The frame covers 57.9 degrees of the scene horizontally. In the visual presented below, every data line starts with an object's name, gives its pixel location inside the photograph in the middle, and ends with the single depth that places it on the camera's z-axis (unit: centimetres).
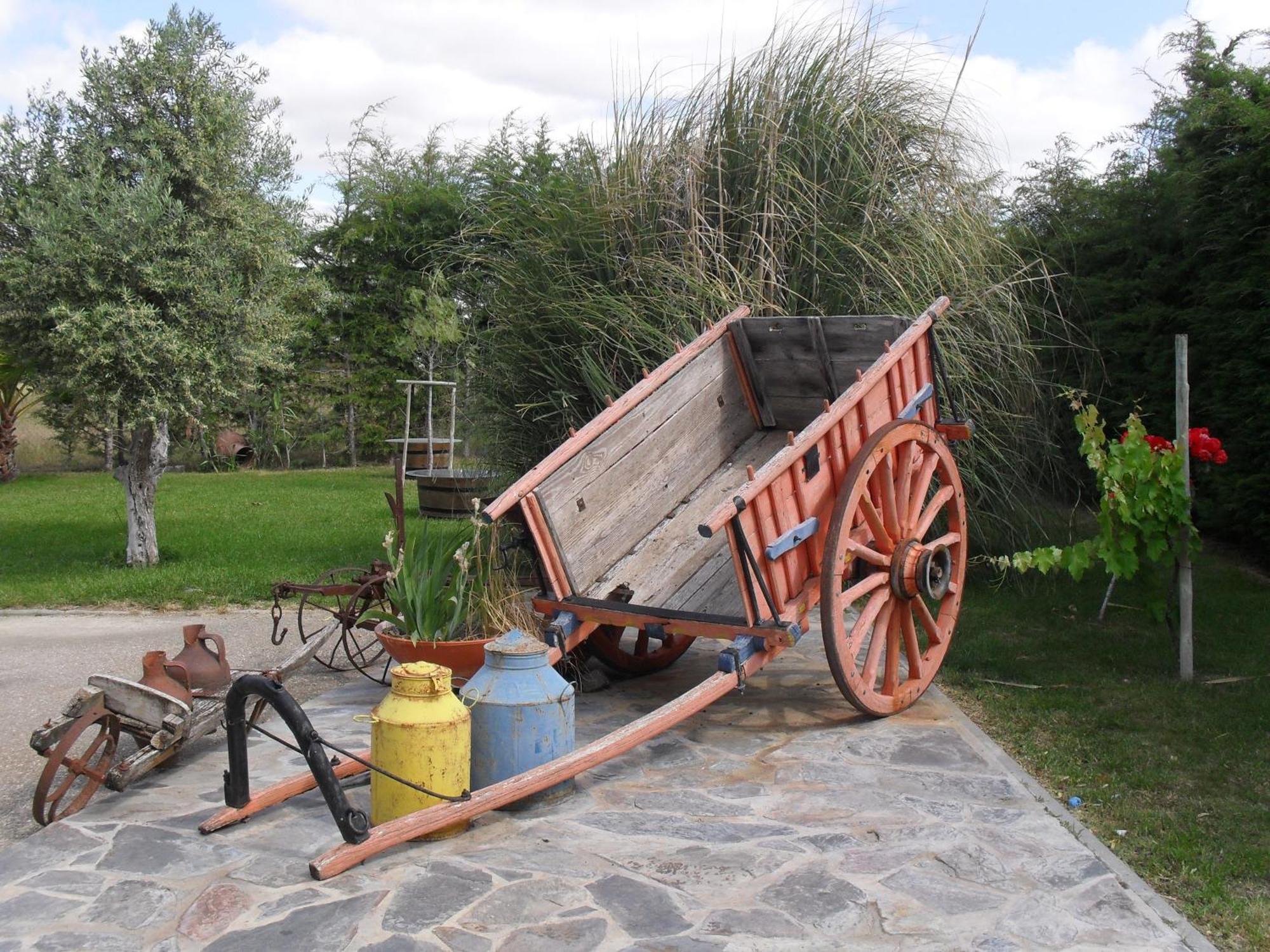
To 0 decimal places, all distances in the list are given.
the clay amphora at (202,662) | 427
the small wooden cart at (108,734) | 354
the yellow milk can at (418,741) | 337
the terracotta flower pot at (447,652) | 438
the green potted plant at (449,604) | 442
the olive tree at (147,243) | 738
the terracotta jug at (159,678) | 398
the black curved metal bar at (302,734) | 307
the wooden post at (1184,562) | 506
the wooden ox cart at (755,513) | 400
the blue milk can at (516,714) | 364
